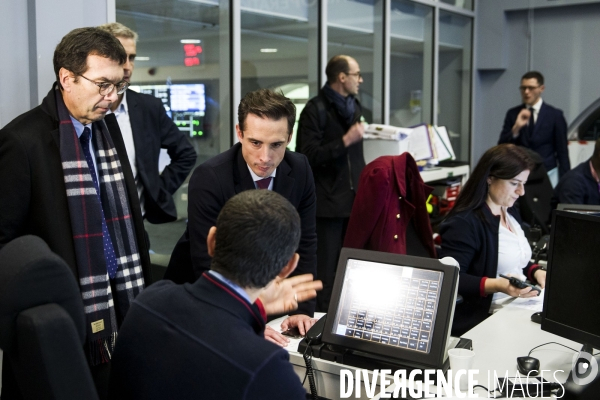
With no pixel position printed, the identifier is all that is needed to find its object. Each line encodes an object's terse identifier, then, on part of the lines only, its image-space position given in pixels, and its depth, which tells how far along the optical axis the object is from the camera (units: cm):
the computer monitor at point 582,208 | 297
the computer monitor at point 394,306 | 187
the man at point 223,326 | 125
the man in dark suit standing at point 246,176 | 219
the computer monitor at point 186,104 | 389
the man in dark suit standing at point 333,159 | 423
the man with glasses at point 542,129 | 611
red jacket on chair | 301
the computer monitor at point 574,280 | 189
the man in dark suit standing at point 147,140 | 288
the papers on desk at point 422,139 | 489
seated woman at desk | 279
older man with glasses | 190
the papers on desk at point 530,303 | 260
